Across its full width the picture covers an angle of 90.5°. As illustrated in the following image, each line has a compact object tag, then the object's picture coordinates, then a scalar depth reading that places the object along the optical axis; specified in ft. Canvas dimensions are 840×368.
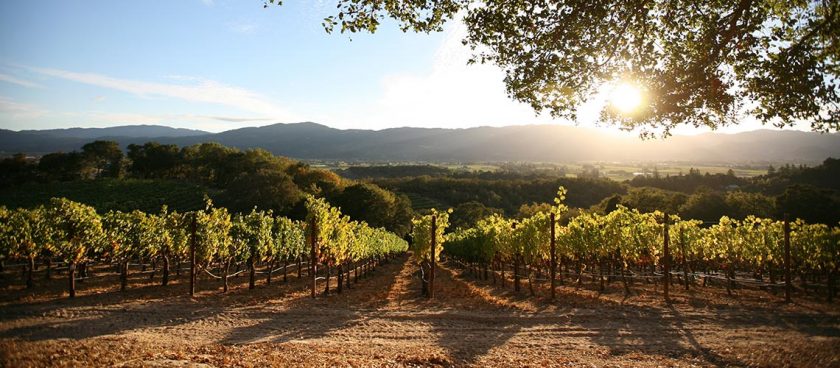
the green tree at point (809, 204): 140.97
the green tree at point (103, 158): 259.80
